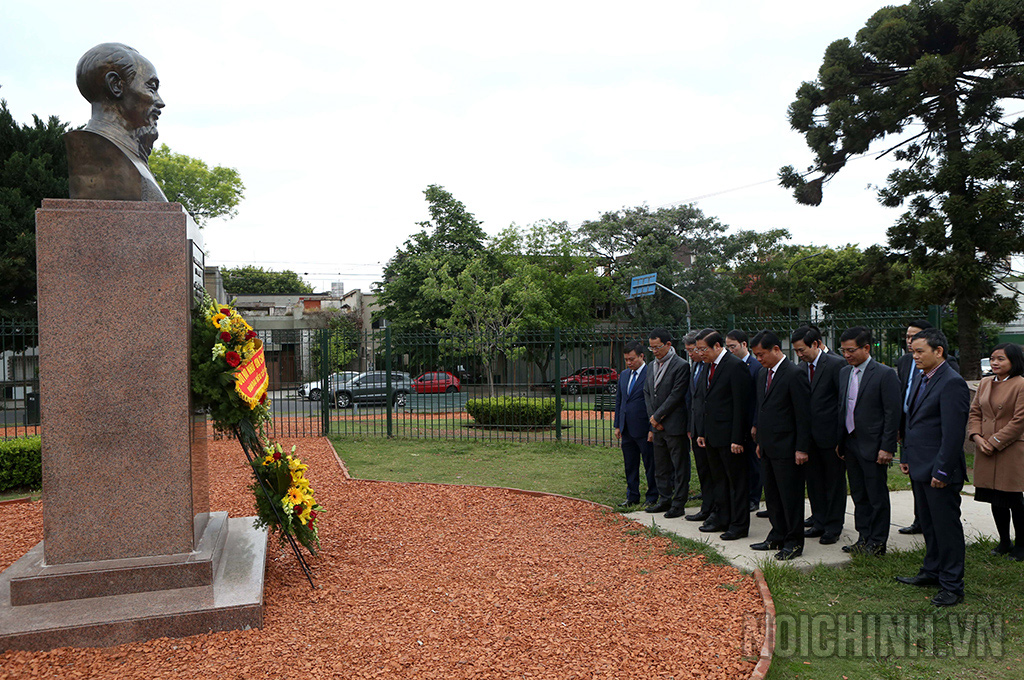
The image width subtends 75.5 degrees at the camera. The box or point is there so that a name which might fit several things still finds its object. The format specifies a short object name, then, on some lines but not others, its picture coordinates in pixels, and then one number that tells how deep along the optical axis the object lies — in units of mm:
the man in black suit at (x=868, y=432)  5605
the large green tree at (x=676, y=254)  33250
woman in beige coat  5238
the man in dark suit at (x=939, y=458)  4578
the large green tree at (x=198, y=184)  36656
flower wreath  4750
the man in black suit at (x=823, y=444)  5926
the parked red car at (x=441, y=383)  15531
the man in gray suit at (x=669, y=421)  6953
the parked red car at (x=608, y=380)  15667
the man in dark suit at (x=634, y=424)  7574
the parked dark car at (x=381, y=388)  16659
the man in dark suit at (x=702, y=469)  6723
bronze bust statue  4656
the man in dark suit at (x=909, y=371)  5285
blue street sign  27359
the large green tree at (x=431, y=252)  32250
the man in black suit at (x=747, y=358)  7441
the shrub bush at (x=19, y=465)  9078
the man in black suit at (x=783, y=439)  5746
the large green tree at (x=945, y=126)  14508
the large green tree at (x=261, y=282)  70375
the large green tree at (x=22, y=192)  19000
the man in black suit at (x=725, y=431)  6242
